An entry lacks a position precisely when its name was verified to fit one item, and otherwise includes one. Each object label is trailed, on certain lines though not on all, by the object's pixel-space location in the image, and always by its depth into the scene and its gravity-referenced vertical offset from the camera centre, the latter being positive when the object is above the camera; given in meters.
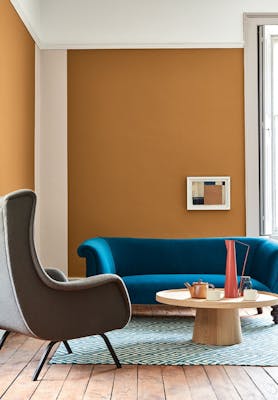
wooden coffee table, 4.57 -0.84
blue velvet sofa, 6.23 -0.52
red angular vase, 4.79 -0.53
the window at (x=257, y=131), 7.09 +0.77
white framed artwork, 7.05 +0.12
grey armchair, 3.51 -0.52
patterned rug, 4.13 -1.00
